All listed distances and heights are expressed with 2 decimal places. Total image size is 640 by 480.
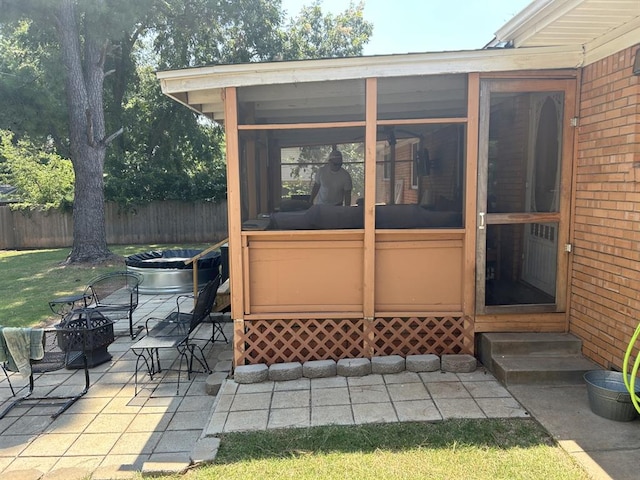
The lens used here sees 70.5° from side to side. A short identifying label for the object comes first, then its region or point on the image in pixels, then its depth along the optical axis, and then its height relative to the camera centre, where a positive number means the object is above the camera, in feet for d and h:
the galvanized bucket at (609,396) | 9.56 -4.34
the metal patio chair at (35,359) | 11.31 -4.37
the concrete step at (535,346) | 12.45 -4.17
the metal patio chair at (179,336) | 13.38 -4.24
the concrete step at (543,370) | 11.55 -4.50
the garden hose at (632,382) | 8.71 -3.79
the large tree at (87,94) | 33.78 +8.29
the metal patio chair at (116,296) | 17.86 -4.92
